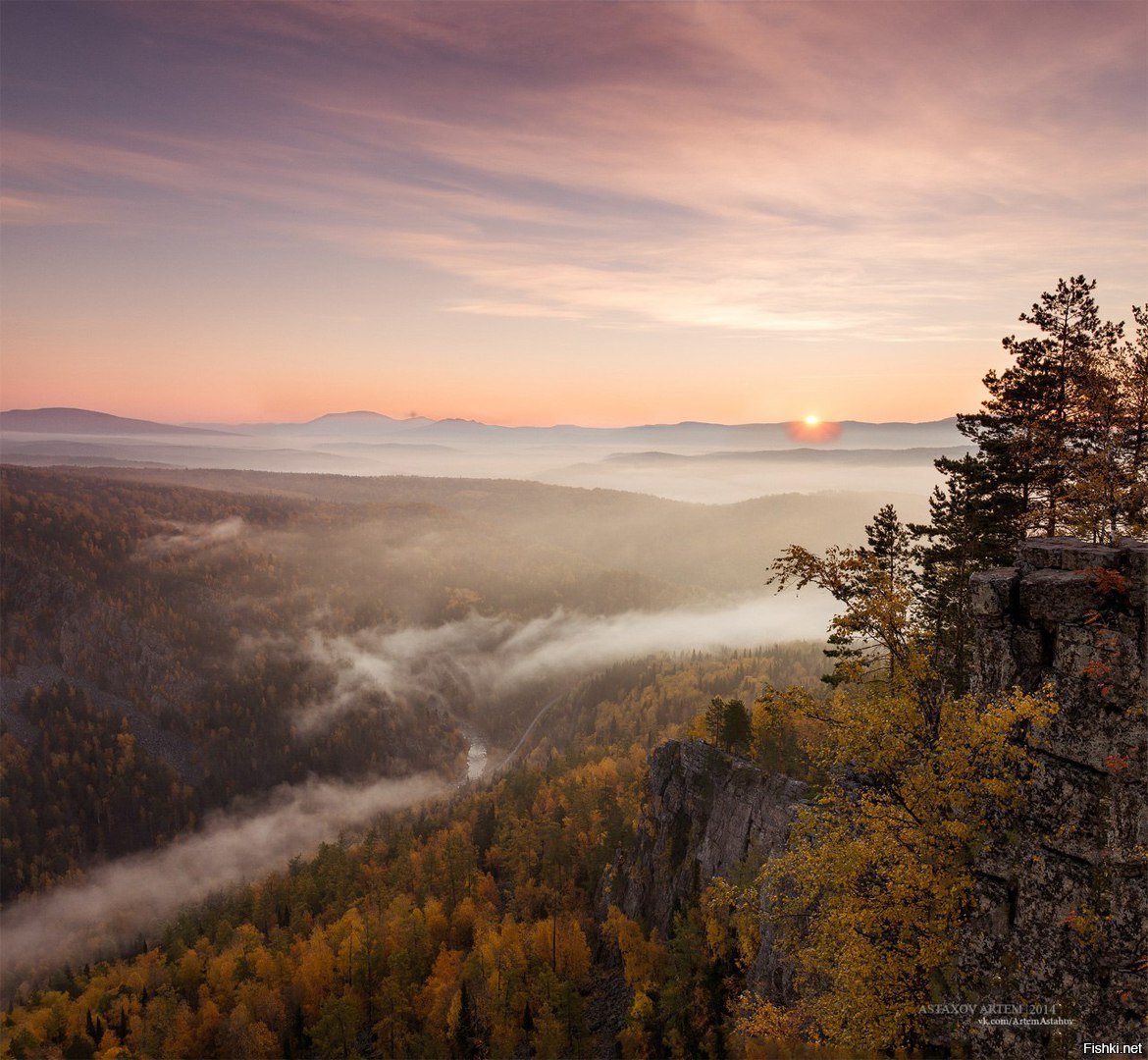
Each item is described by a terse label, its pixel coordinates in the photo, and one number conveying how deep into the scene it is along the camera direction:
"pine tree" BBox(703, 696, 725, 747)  72.50
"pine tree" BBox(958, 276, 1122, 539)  26.25
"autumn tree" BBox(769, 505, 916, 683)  18.33
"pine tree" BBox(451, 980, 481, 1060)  70.00
